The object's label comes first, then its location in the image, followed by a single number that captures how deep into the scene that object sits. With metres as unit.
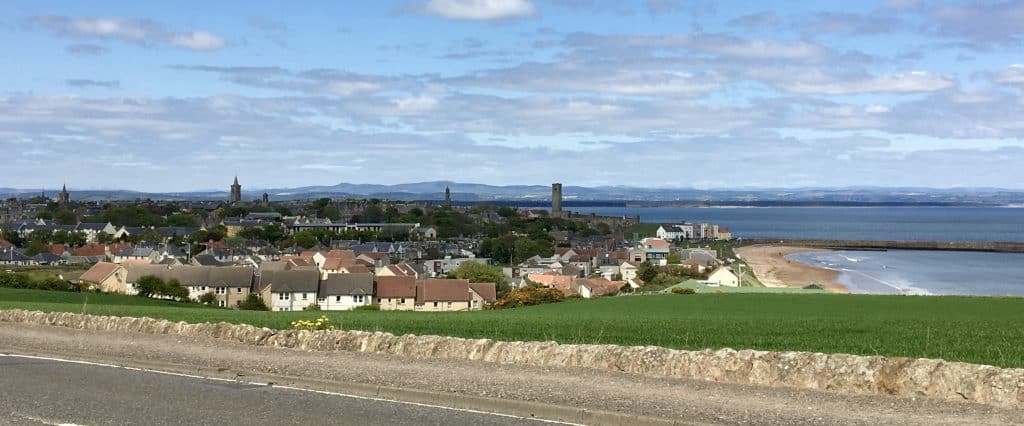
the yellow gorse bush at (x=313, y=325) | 19.33
